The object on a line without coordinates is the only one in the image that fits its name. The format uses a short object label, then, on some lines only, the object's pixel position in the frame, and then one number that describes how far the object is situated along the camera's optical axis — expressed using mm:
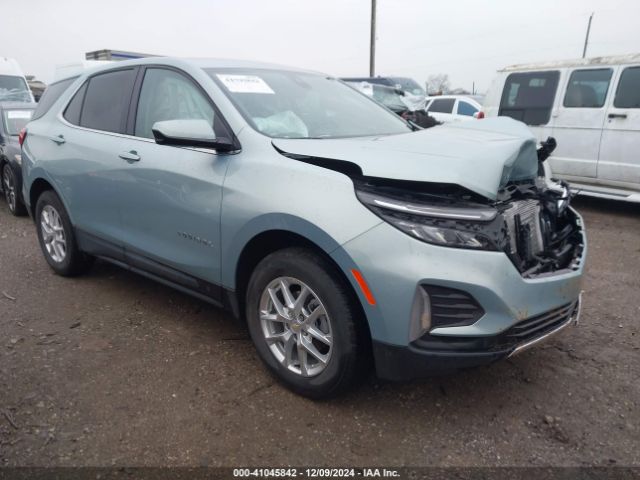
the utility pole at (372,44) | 22734
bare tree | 49359
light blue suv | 2141
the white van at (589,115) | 6566
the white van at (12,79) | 12484
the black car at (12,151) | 6743
